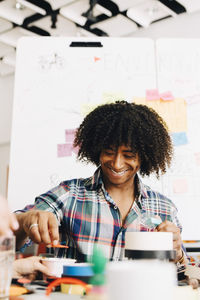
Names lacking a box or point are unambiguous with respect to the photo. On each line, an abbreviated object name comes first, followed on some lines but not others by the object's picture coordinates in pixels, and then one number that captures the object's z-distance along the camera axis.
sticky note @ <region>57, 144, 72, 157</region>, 1.85
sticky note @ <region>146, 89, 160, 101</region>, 1.91
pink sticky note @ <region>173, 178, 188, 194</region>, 1.81
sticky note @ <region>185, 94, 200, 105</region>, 1.91
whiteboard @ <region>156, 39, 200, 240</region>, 1.79
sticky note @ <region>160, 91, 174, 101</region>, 1.91
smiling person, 1.13
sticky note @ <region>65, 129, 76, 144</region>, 1.87
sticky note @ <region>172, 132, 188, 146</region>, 1.86
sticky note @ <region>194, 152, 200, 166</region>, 1.84
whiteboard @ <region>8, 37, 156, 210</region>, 1.84
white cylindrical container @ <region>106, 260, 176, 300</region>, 0.35
